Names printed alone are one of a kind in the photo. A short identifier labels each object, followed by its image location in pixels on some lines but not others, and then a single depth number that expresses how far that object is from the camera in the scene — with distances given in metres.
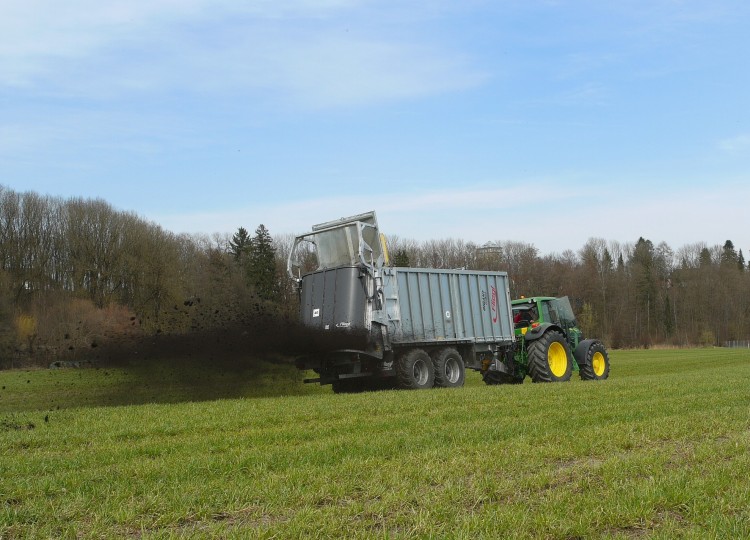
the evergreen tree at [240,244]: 65.78
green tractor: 19.59
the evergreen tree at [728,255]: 114.61
